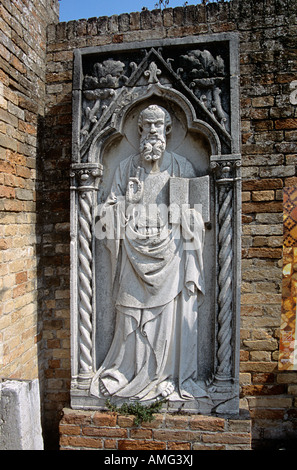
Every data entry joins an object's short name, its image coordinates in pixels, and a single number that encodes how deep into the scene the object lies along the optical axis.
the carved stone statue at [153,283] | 3.02
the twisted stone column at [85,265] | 3.13
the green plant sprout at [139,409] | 2.96
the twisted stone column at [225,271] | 2.97
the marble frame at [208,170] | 2.97
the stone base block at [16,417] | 2.16
